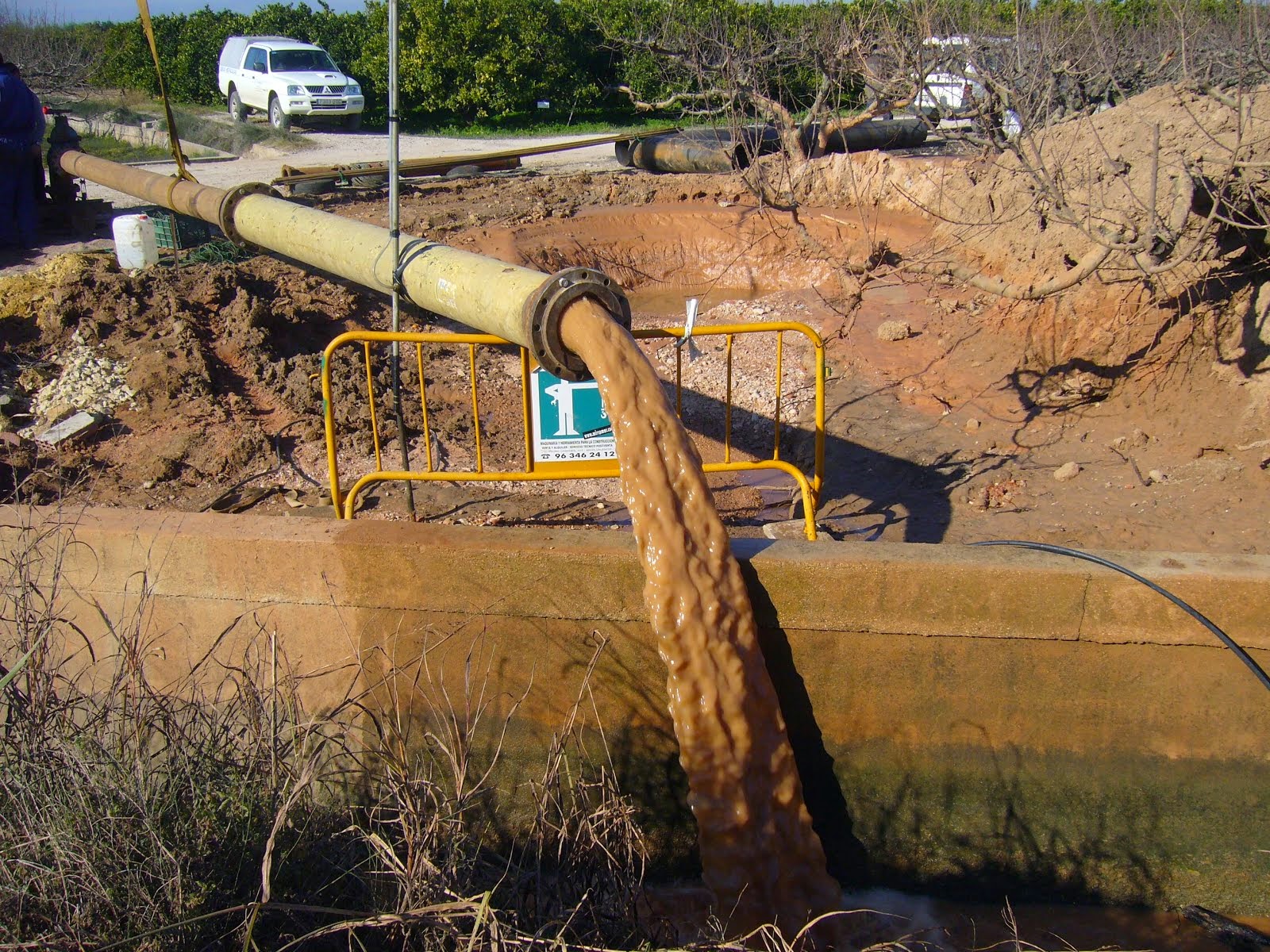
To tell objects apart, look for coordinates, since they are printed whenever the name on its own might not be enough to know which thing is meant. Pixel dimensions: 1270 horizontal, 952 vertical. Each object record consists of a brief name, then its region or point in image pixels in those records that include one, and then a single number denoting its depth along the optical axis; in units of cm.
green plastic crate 1006
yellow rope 762
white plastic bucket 923
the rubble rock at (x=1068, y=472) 677
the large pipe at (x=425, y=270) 450
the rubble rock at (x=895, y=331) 965
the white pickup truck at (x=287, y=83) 2442
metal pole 552
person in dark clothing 1078
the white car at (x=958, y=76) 1216
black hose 357
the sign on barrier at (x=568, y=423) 518
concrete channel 370
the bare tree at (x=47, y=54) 2469
